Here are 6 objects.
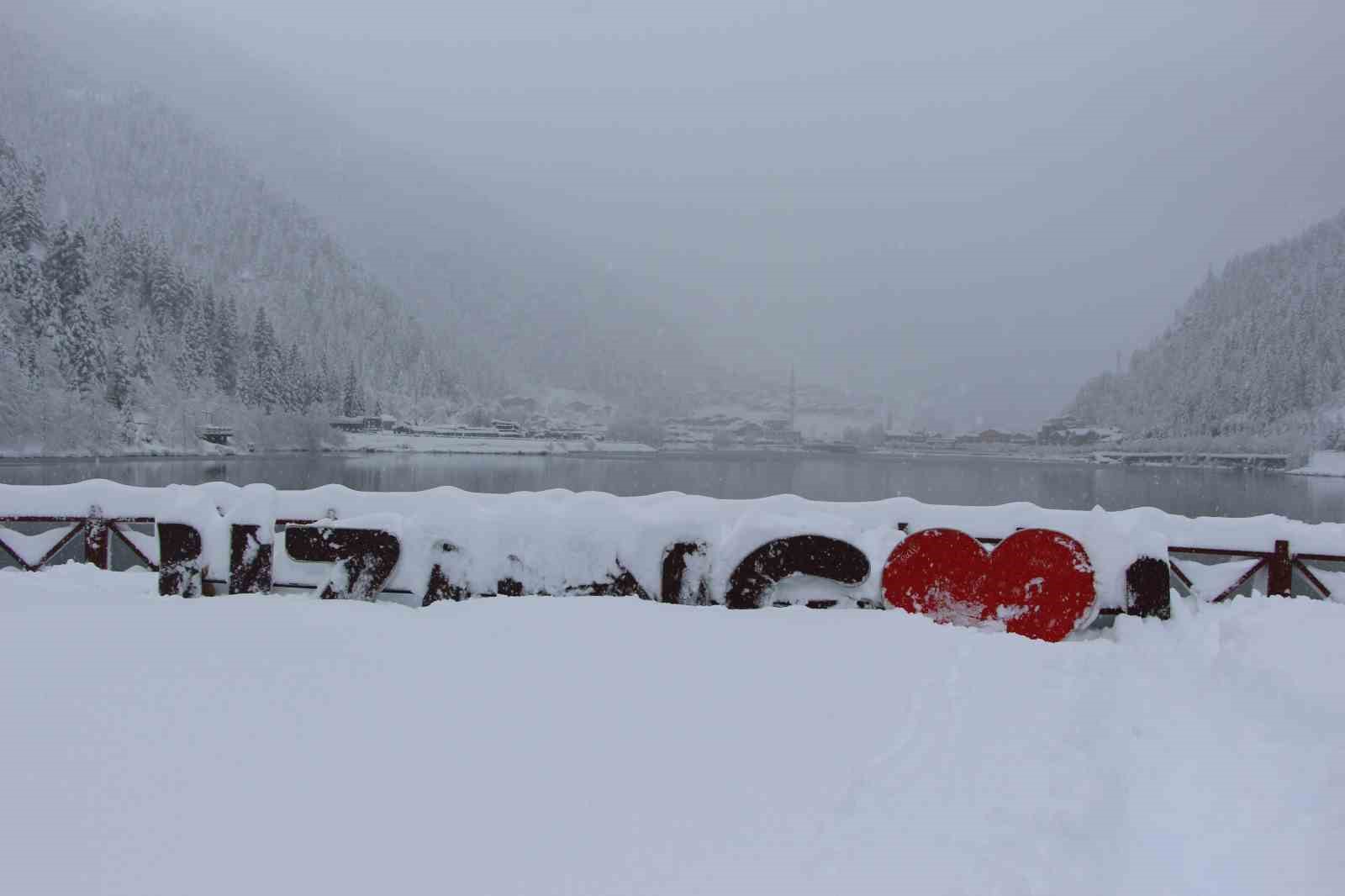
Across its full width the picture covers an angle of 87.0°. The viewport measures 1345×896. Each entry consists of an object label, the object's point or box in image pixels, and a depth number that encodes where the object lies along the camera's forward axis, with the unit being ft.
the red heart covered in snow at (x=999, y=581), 25.63
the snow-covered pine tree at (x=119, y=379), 270.87
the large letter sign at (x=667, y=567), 25.90
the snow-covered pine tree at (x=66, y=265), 272.51
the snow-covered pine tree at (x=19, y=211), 271.69
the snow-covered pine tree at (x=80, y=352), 257.55
